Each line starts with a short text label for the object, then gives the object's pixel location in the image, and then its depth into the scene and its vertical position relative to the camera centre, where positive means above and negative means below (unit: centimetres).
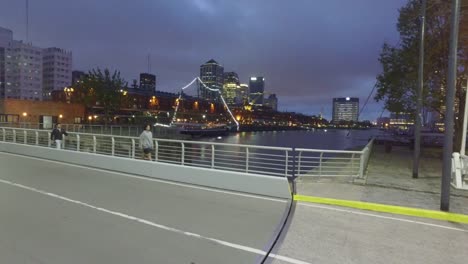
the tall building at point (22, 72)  13812 +1815
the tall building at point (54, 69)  15462 +2202
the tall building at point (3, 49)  13604 +2652
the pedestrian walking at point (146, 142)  1466 -85
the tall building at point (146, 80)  18162 +2132
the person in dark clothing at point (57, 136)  1917 -94
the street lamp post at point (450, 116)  855 +35
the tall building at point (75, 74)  18168 +2351
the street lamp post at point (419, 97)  1397 +131
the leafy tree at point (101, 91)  6475 +534
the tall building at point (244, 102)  18205 +1224
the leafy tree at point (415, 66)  2348 +463
